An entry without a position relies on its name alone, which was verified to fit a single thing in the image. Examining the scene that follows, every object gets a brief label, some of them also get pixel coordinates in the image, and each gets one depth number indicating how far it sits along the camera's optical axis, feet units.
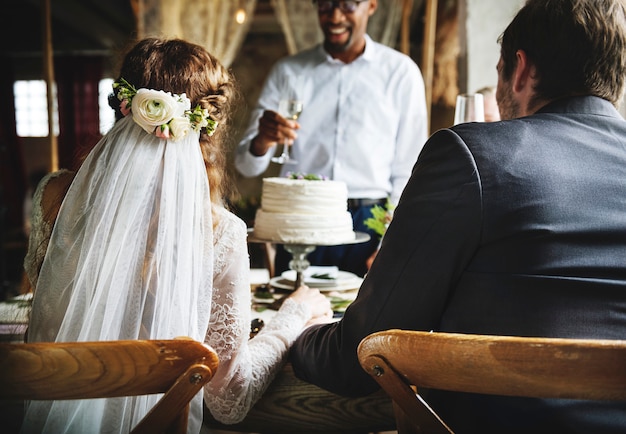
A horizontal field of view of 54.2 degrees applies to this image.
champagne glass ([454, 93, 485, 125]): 7.31
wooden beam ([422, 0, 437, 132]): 15.78
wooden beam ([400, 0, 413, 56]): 21.16
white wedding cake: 7.10
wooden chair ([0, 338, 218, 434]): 3.05
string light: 20.16
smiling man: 11.06
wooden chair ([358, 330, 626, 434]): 3.07
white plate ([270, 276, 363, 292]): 7.39
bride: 4.19
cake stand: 7.29
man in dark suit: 3.79
